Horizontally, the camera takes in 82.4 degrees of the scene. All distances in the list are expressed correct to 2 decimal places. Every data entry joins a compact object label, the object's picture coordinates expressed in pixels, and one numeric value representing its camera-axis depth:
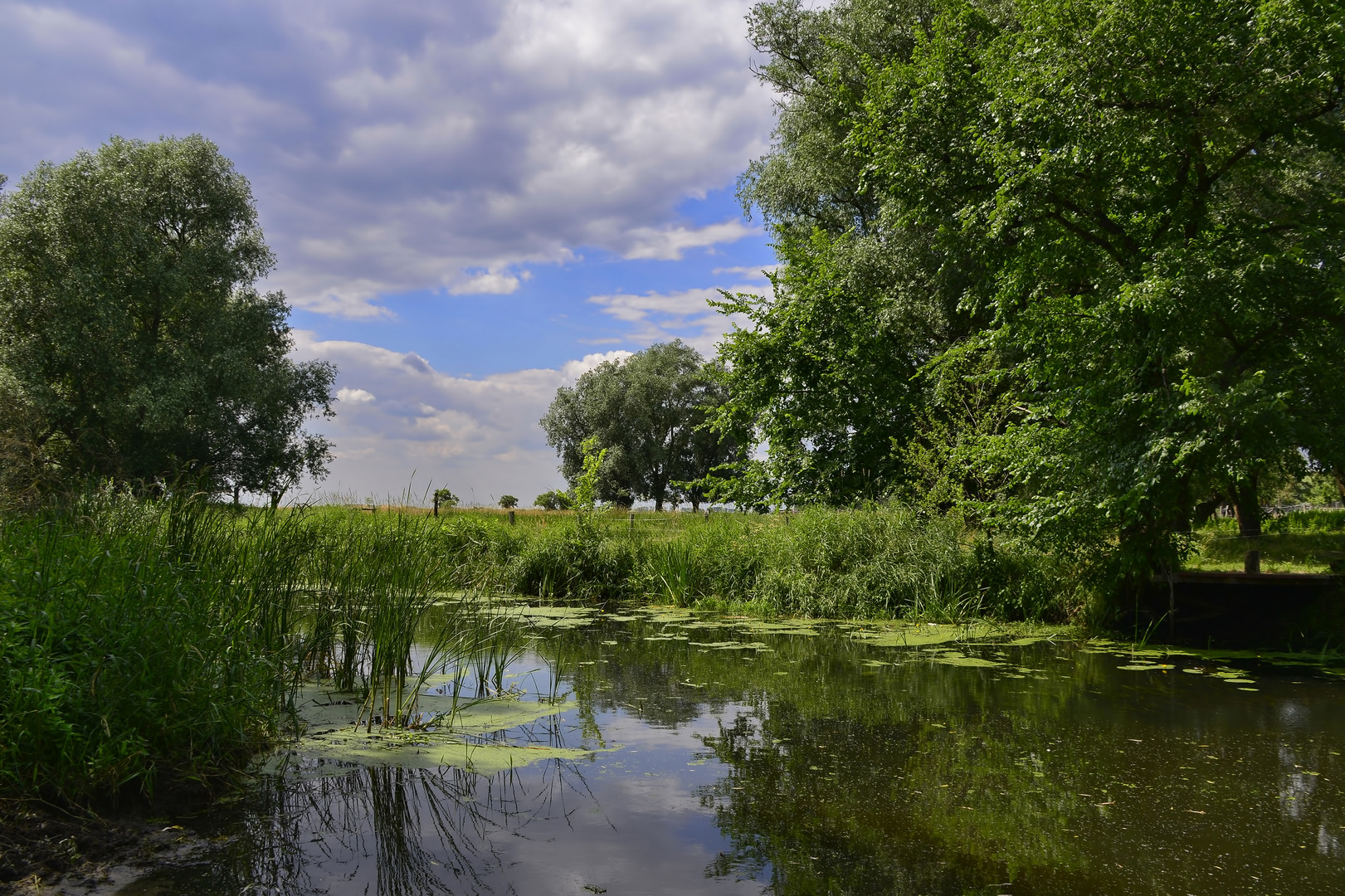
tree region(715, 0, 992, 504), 16.11
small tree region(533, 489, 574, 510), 43.84
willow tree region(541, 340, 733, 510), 45.69
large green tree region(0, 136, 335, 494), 23.08
